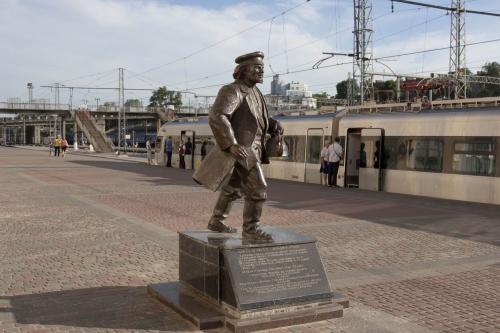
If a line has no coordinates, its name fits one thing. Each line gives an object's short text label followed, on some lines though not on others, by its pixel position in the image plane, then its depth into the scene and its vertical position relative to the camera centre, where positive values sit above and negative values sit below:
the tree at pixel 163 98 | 119.51 +9.30
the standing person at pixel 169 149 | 33.49 -0.42
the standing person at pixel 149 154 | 36.06 -0.79
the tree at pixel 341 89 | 105.79 +10.41
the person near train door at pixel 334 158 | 20.14 -0.50
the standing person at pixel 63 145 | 50.06 -0.40
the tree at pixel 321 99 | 81.38 +6.45
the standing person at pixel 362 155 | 20.23 -0.37
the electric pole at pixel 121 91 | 56.34 +5.00
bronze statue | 5.67 +0.01
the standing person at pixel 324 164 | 20.64 -0.75
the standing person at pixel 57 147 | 48.66 -0.56
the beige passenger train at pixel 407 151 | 16.12 -0.19
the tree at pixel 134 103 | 101.84 +7.47
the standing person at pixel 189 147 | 31.97 -0.27
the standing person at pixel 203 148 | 30.58 -0.30
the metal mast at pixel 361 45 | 33.91 +6.10
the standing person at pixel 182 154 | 32.19 -0.67
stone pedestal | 5.30 -1.38
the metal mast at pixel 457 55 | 28.92 +4.89
